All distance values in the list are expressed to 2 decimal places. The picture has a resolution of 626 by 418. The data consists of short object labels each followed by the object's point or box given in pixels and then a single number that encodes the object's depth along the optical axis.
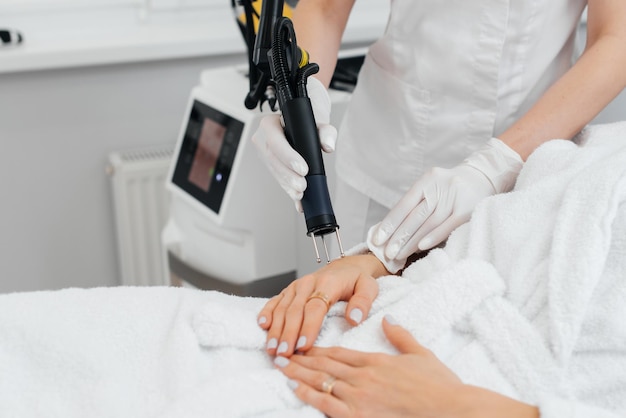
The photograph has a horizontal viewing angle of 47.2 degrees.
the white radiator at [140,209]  1.96
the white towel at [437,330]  0.75
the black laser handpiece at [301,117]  0.89
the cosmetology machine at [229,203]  1.54
